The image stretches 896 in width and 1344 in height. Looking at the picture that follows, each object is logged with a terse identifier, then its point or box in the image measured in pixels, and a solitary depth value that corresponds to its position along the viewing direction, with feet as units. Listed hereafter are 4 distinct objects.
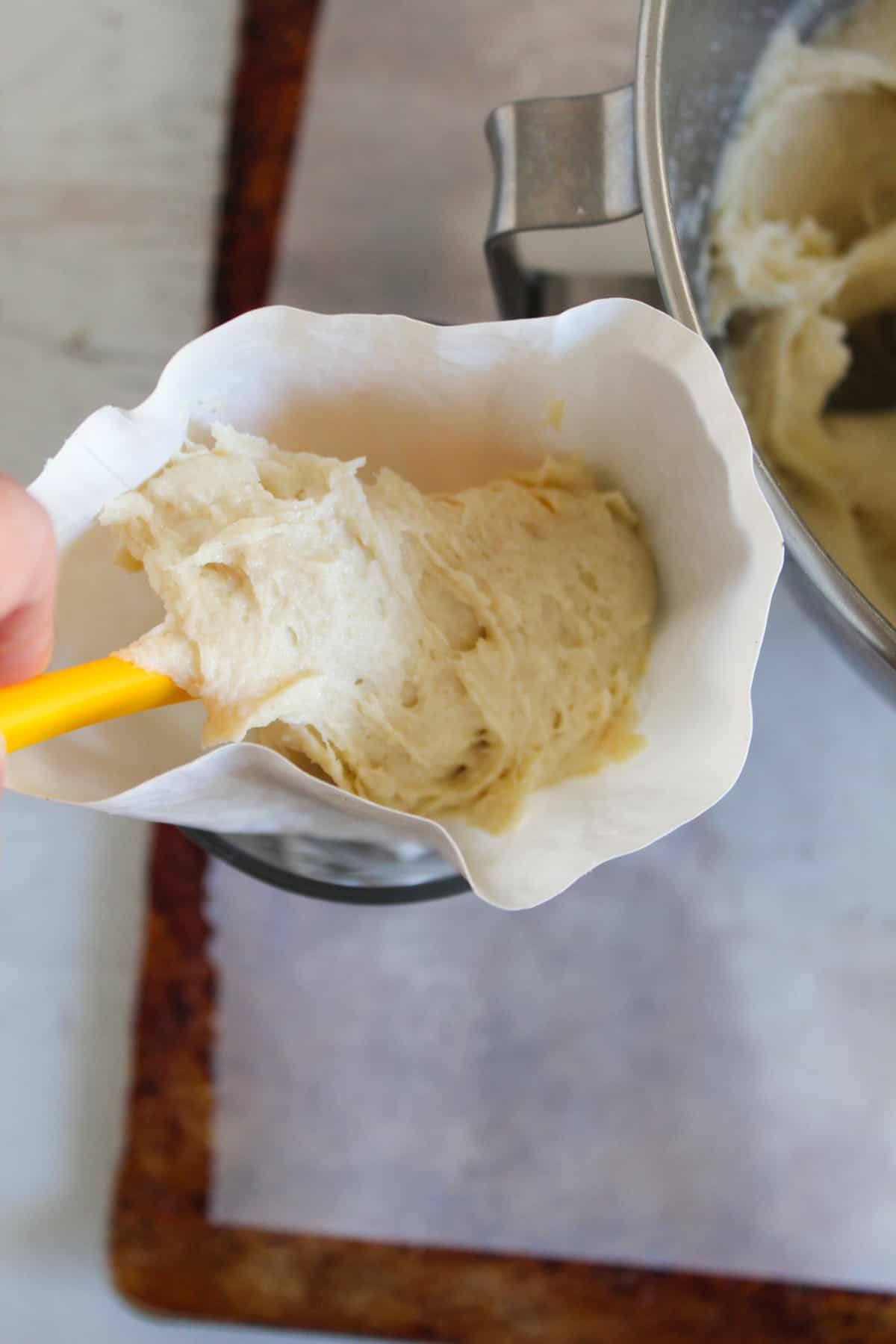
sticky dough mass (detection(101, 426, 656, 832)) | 1.28
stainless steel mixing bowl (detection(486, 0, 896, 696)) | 1.33
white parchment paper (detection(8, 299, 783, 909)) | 1.27
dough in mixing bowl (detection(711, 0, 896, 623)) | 1.85
